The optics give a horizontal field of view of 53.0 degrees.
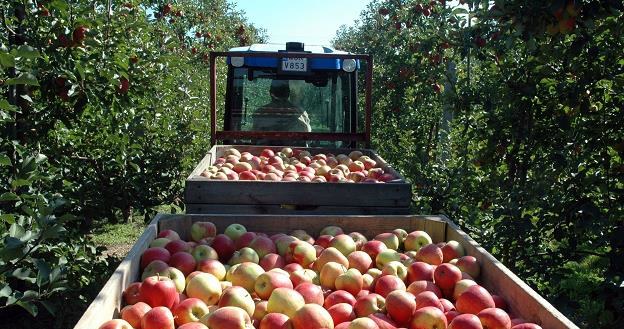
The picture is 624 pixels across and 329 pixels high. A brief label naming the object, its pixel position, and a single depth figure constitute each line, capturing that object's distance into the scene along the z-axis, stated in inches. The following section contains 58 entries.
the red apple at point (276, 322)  79.5
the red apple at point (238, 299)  84.8
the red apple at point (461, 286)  91.9
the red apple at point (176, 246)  106.3
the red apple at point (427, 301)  86.4
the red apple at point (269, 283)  91.4
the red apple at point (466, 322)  76.2
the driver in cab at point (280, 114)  229.0
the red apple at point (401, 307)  84.0
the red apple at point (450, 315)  84.0
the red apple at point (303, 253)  106.3
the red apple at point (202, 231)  120.0
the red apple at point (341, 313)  84.9
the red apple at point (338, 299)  89.9
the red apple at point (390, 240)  115.4
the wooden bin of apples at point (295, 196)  142.2
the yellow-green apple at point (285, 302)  84.0
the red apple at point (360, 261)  104.9
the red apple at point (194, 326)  75.4
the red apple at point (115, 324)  71.7
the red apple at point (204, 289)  90.4
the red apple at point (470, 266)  100.3
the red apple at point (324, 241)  114.0
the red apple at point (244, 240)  112.6
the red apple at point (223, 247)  111.1
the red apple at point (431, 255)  105.2
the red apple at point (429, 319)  80.2
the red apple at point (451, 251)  107.3
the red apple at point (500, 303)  87.6
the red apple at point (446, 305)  87.6
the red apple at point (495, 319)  77.5
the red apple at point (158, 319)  77.2
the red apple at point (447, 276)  95.4
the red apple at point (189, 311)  82.3
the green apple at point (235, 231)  117.5
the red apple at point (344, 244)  110.4
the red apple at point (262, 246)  109.6
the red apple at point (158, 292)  85.2
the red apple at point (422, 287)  93.7
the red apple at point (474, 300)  83.9
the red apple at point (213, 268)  99.2
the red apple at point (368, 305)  86.3
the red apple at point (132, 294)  86.0
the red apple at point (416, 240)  114.7
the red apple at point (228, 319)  76.6
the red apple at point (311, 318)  78.1
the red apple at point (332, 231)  119.7
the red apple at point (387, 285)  93.0
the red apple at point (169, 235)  112.9
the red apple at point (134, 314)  79.3
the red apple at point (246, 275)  95.8
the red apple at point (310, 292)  88.9
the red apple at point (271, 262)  104.2
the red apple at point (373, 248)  110.2
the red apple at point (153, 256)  100.3
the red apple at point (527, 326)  73.0
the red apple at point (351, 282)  95.5
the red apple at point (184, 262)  99.5
